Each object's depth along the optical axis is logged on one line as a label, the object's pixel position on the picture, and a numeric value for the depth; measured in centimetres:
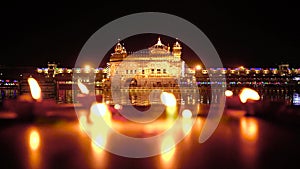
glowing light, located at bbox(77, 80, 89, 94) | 1235
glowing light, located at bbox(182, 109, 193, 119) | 866
